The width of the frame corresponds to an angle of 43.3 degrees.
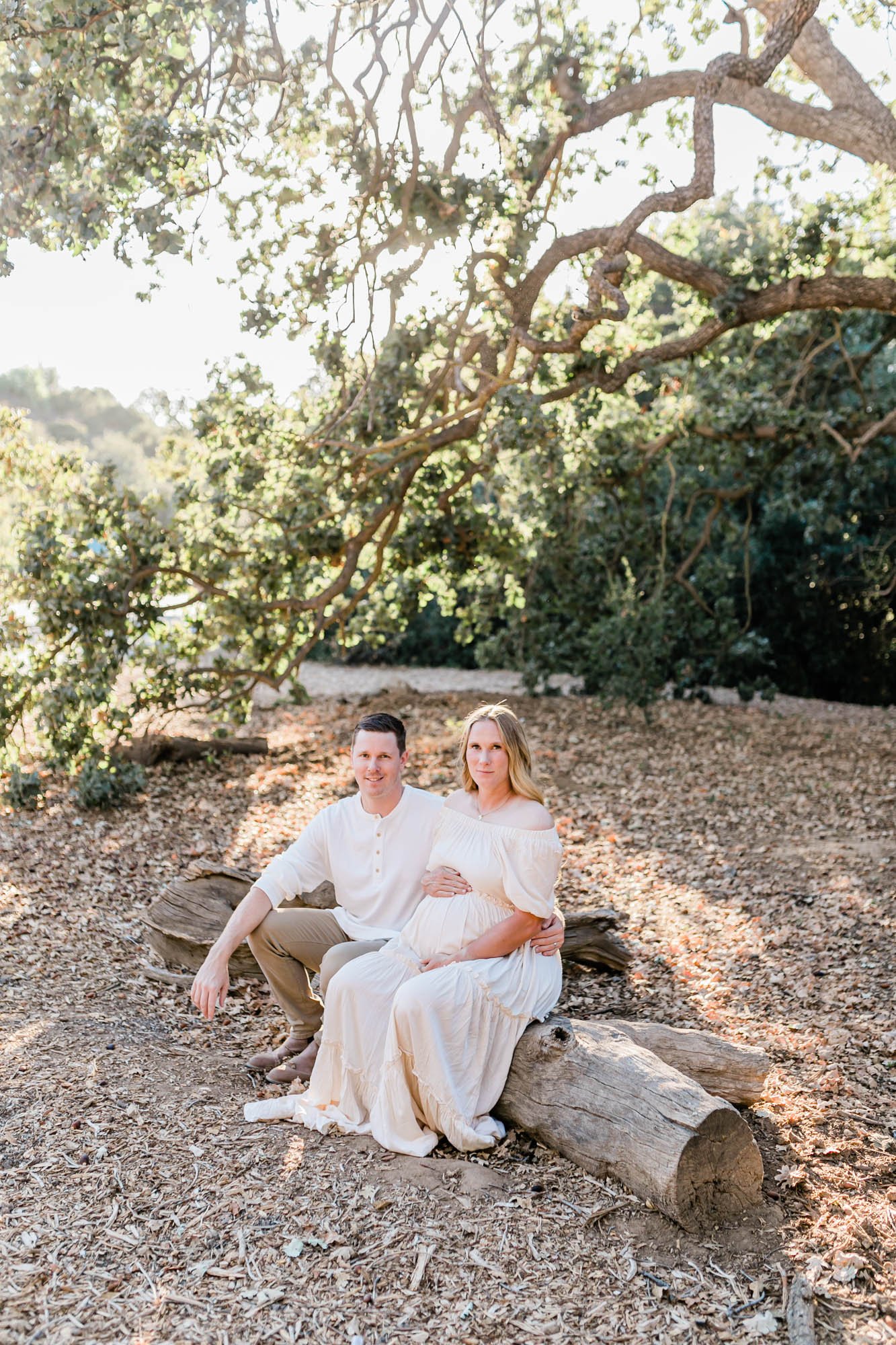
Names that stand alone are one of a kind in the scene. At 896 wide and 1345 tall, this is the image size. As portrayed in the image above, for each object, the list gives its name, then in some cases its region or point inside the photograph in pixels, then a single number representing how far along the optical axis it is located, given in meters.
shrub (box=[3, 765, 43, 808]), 7.33
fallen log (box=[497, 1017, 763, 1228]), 3.00
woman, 3.41
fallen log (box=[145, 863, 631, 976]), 4.78
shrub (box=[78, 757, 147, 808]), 7.20
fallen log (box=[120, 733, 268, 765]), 8.38
